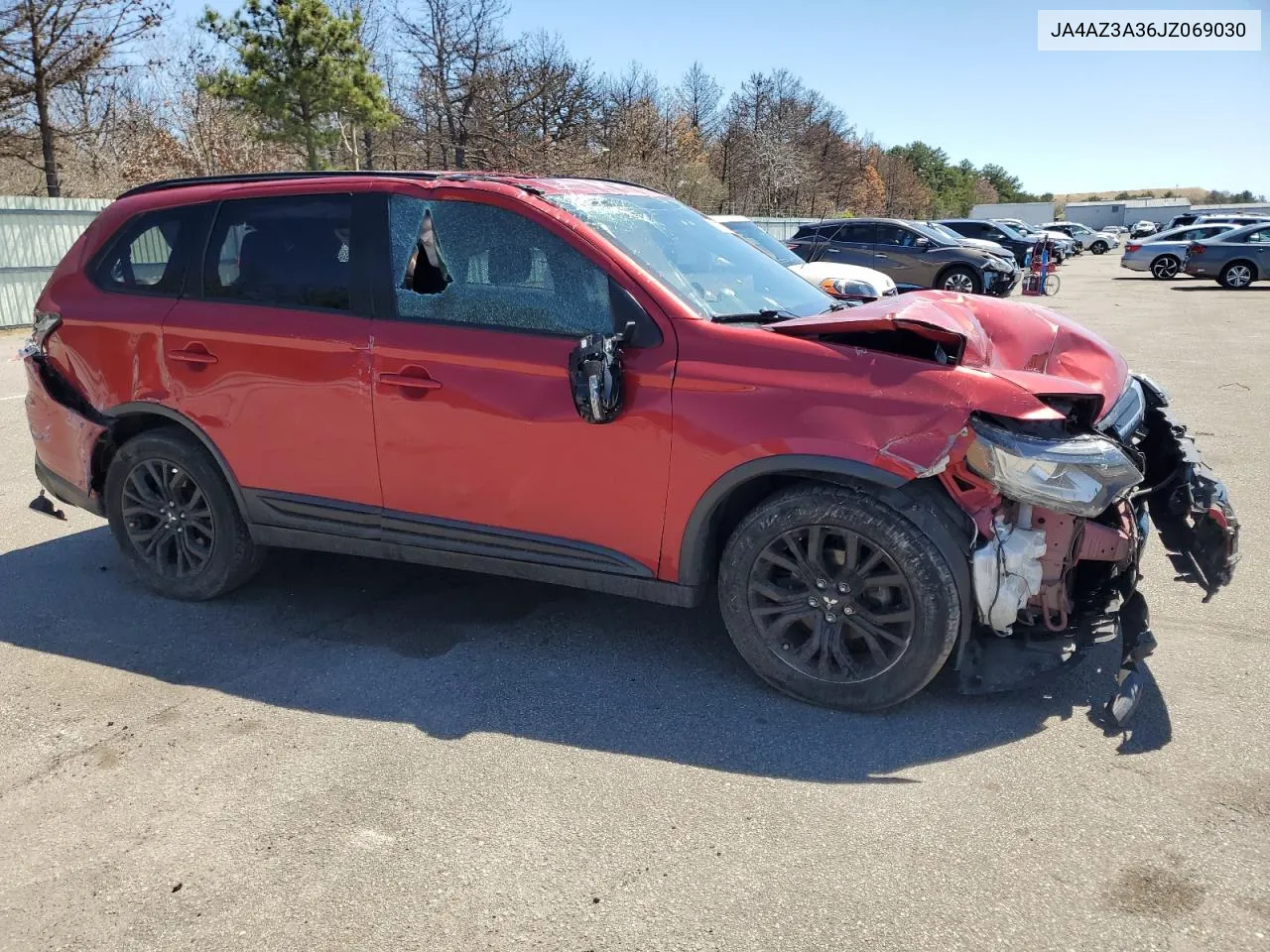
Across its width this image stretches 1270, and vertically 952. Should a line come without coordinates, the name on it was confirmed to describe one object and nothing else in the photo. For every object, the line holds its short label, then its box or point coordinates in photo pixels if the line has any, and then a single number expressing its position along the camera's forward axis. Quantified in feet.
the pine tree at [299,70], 68.13
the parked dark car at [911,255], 67.10
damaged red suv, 10.91
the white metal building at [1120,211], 292.20
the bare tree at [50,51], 63.21
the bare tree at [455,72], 91.09
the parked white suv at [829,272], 29.71
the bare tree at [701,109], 150.71
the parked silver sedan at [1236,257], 81.87
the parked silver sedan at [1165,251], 95.61
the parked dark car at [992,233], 99.09
